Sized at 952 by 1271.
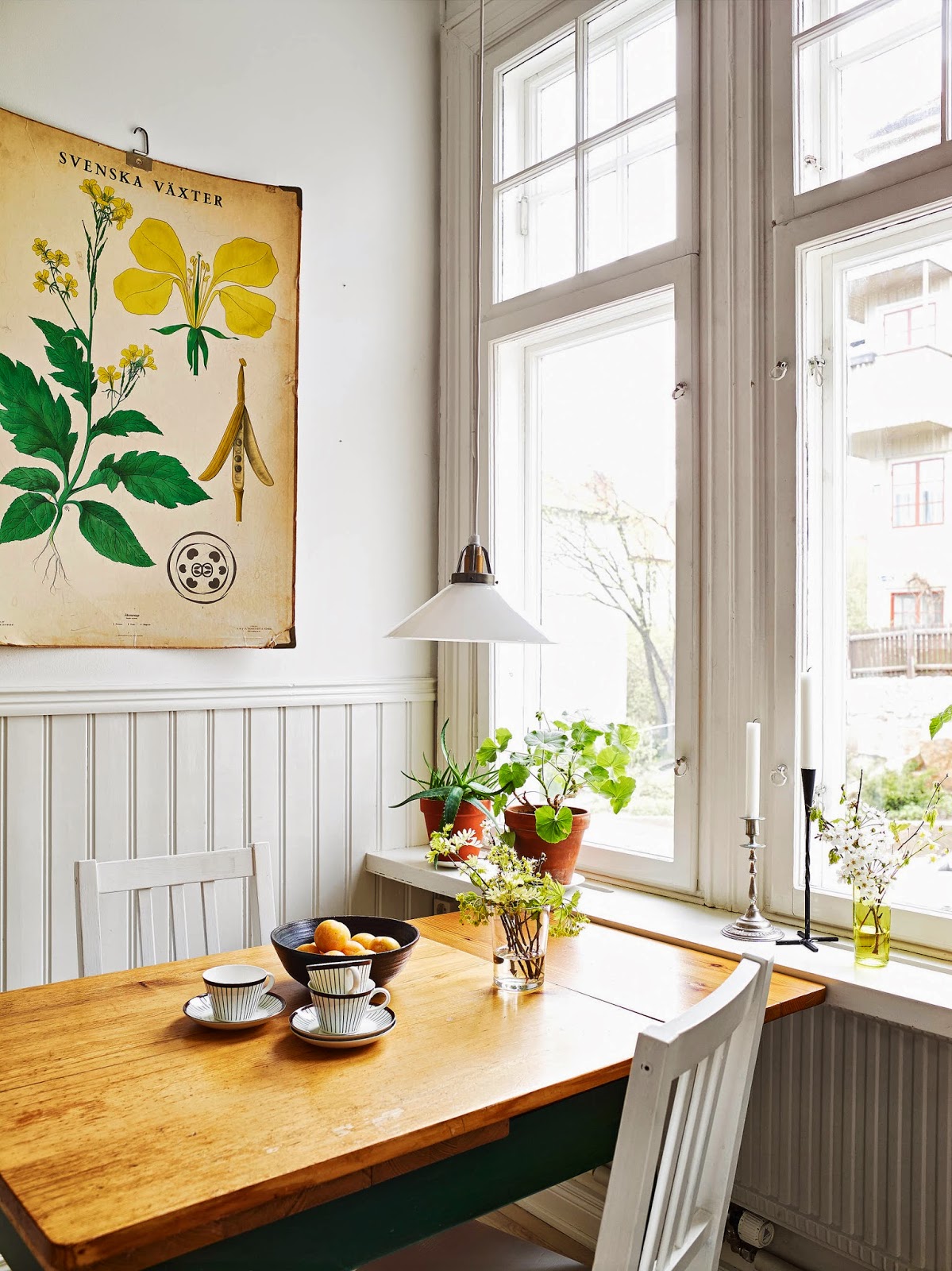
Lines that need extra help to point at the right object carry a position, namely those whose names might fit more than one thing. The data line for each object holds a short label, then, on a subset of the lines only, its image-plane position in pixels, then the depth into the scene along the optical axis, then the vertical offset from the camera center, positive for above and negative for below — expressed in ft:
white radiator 5.48 -2.81
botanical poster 7.01 +1.80
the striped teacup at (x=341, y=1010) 4.67 -1.67
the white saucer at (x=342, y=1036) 4.64 -1.79
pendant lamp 5.39 +0.16
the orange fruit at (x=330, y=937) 5.19 -1.49
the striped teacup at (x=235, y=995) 4.85 -1.68
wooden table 3.44 -1.84
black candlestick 5.93 -0.93
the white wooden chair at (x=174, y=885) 6.08 -1.49
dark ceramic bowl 5.05 -1.59
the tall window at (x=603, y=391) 7.29 +2.05
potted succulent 7.92 -1.21
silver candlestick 6.11 -1.68
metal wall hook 7.49 +3.57
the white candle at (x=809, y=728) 5.94 -0.48
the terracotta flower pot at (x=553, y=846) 7.13 -1.40
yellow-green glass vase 5.55 -1.57
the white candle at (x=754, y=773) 6.15 -0.77
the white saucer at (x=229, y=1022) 4.82 -1.79
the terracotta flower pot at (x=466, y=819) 7.95 -1.35
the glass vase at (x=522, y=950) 5.36 -1.61
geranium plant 7.04 -0.88
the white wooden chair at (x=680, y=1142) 3.29 -1.77
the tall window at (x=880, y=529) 6.02 +0.71
